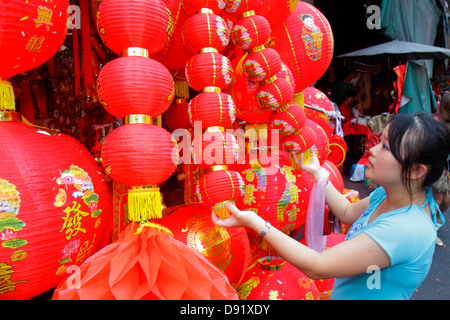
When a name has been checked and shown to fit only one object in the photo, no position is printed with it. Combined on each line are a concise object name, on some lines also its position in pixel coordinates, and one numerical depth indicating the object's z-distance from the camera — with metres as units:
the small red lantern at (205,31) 1.06
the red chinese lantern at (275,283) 1.59
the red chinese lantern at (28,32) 0.88
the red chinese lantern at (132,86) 0.93
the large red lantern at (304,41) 1.53
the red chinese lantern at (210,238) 1.25
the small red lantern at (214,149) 1.06
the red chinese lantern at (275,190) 1.46
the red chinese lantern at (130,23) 0.94
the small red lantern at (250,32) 1.19
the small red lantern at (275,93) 1.27
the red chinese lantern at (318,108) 2.16
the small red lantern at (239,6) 1.19
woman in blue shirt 0.95
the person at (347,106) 5.95
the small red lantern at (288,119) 1.34
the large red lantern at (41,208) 0.88
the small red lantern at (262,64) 1.22
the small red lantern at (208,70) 1.07
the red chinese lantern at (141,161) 0.93
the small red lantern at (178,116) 1.70
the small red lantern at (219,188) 1.06
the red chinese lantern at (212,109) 1.07
